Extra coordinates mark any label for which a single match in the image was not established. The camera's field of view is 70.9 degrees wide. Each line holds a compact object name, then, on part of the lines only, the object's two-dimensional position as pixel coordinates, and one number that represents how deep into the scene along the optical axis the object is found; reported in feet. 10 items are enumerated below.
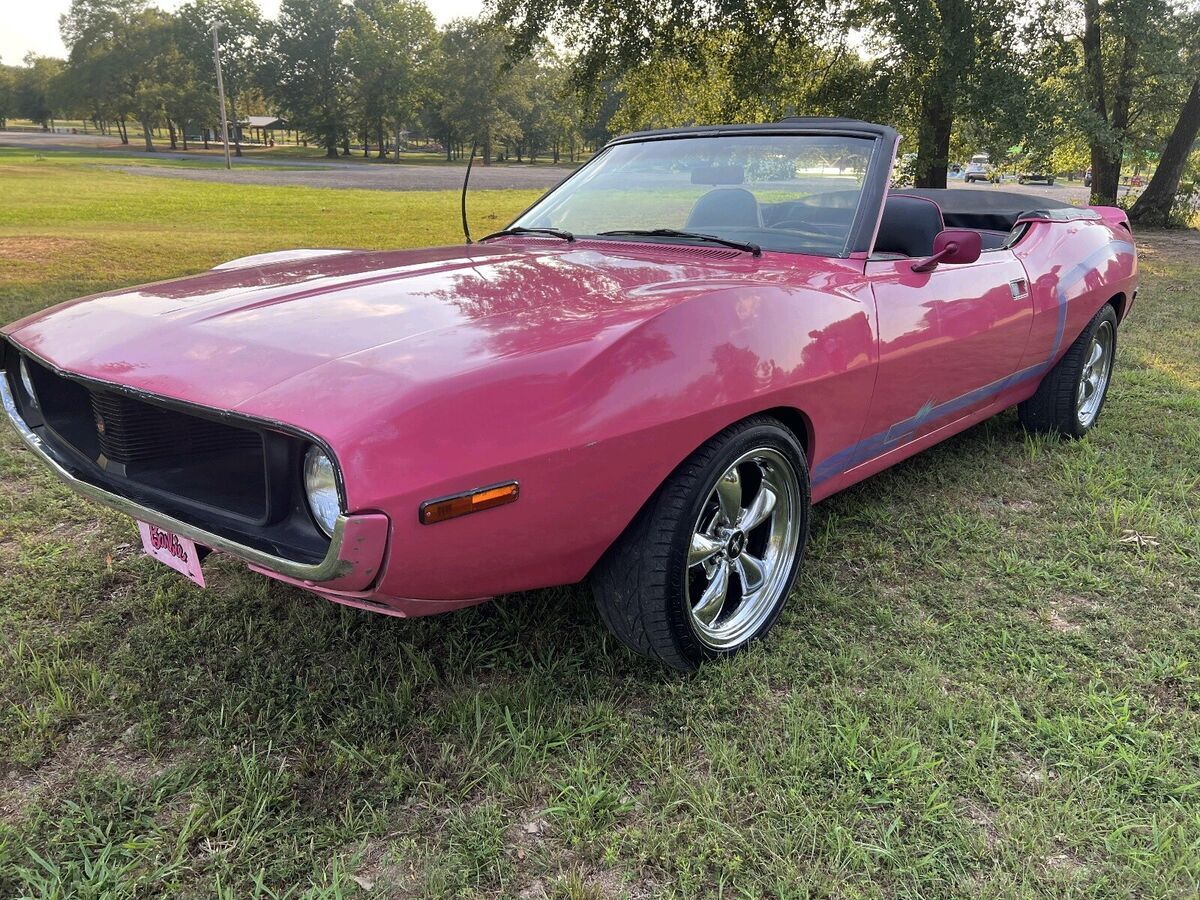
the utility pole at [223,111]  103.92
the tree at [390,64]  184.65
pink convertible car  5.32
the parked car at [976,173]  163.63
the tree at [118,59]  189.57
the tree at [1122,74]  36.60
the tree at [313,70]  190.60
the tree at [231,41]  208.54
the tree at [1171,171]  50.37
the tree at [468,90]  165.58
